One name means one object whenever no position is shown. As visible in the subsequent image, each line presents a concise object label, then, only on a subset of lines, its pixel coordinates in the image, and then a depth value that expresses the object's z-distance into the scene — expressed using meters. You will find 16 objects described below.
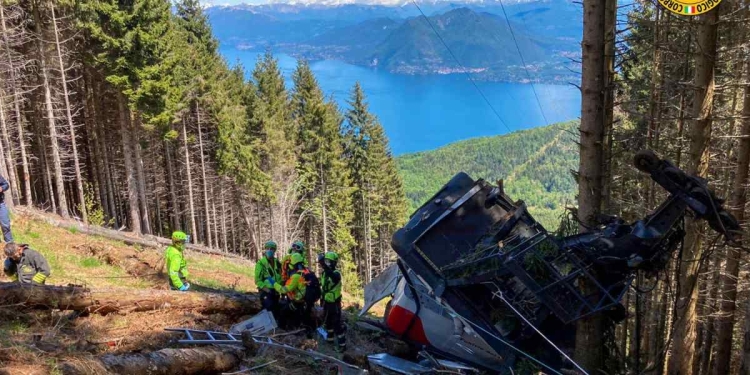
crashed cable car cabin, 5.98
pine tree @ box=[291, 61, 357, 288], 37.12
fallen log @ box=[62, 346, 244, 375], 5.22
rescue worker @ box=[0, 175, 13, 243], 11.95
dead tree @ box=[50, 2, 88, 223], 23.86
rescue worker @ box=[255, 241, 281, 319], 9.21
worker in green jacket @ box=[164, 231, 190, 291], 9.62
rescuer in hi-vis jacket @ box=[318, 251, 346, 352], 8.81
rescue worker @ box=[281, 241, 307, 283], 9.21
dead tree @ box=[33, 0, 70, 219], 23.61
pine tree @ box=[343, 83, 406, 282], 40.69
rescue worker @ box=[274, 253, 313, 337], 8.95
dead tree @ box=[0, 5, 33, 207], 21.53
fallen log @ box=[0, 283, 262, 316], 7.38
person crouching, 8.45
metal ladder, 6.97
